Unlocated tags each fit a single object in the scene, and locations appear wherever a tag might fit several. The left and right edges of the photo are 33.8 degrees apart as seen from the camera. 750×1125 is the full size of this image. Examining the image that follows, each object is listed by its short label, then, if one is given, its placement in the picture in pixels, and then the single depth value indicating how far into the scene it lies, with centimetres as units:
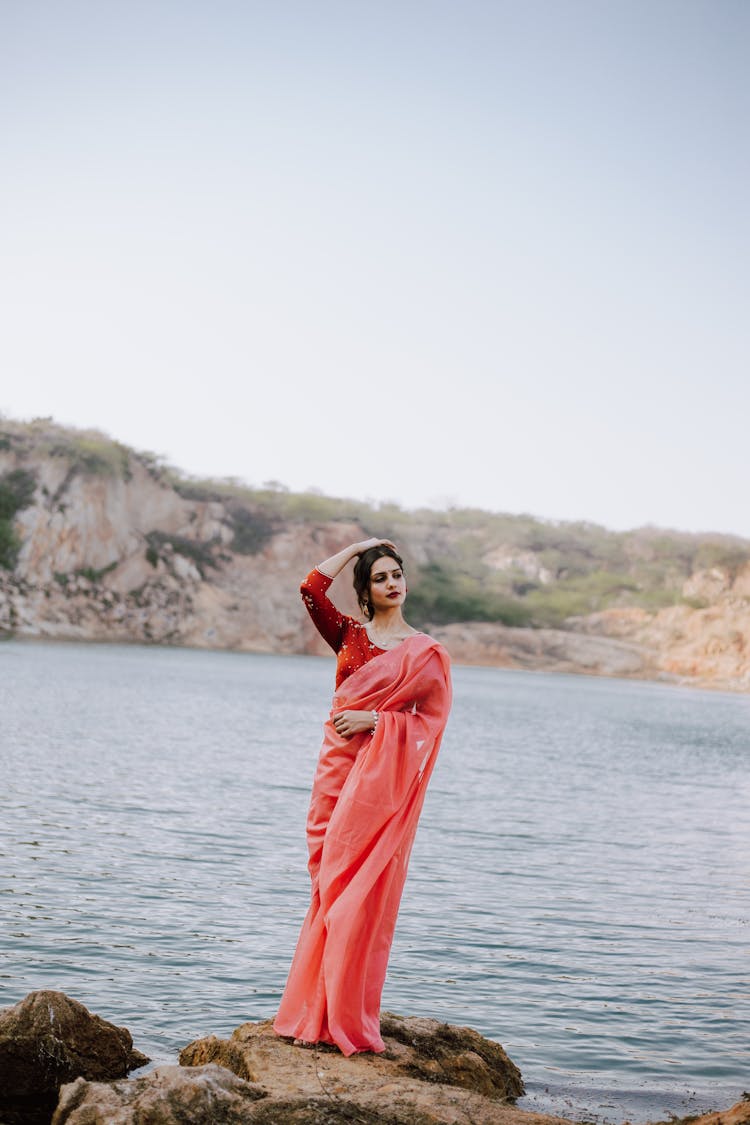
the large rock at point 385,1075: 375
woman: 430
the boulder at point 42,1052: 452
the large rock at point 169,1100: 358
